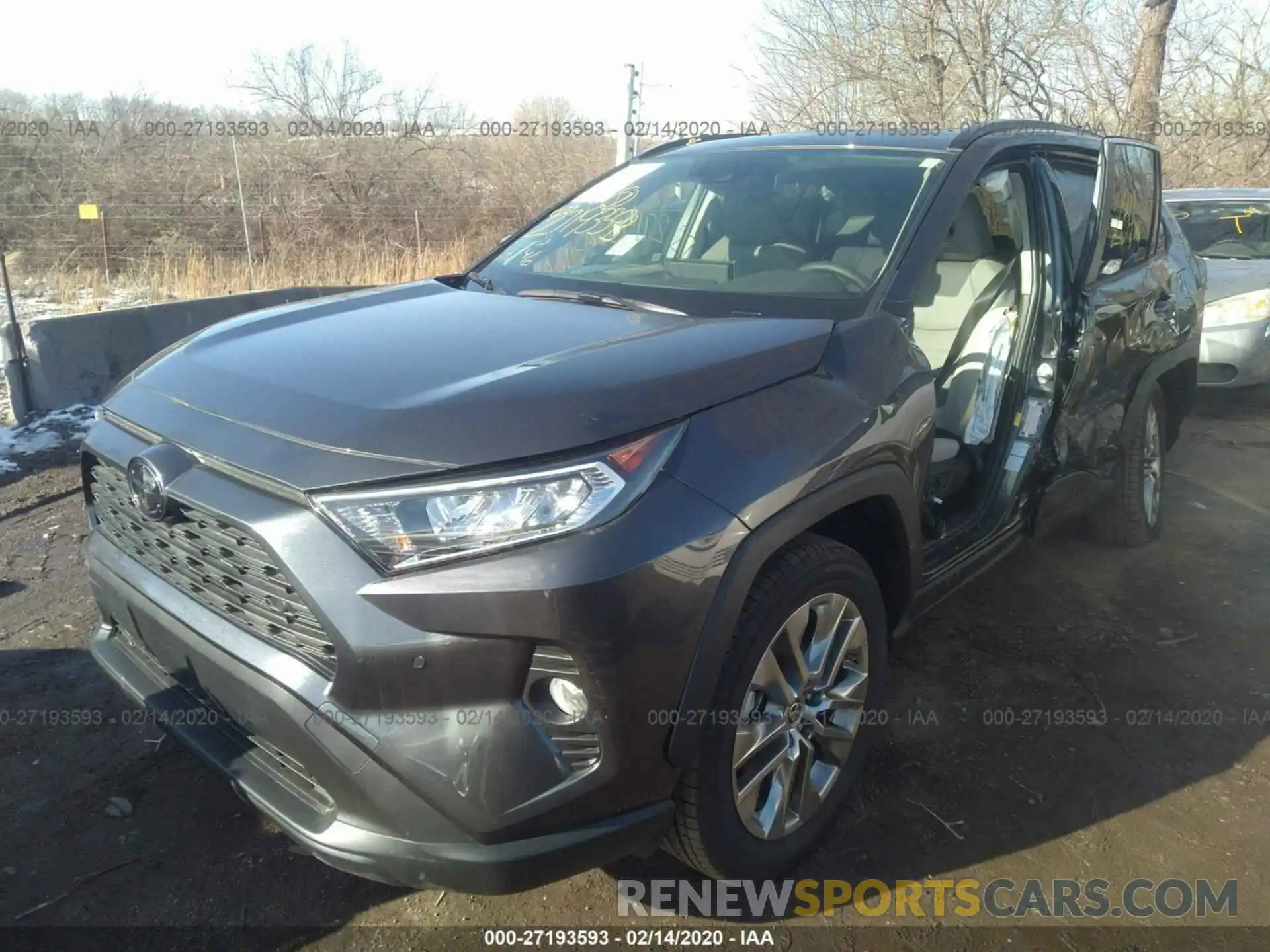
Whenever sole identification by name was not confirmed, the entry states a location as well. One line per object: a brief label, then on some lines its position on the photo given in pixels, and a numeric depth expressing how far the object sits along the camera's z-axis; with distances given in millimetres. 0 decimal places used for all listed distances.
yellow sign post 10242
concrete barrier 6109
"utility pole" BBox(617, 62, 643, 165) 9039
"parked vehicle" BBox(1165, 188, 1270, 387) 7012
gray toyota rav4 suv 1729
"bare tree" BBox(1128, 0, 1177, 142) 12633
